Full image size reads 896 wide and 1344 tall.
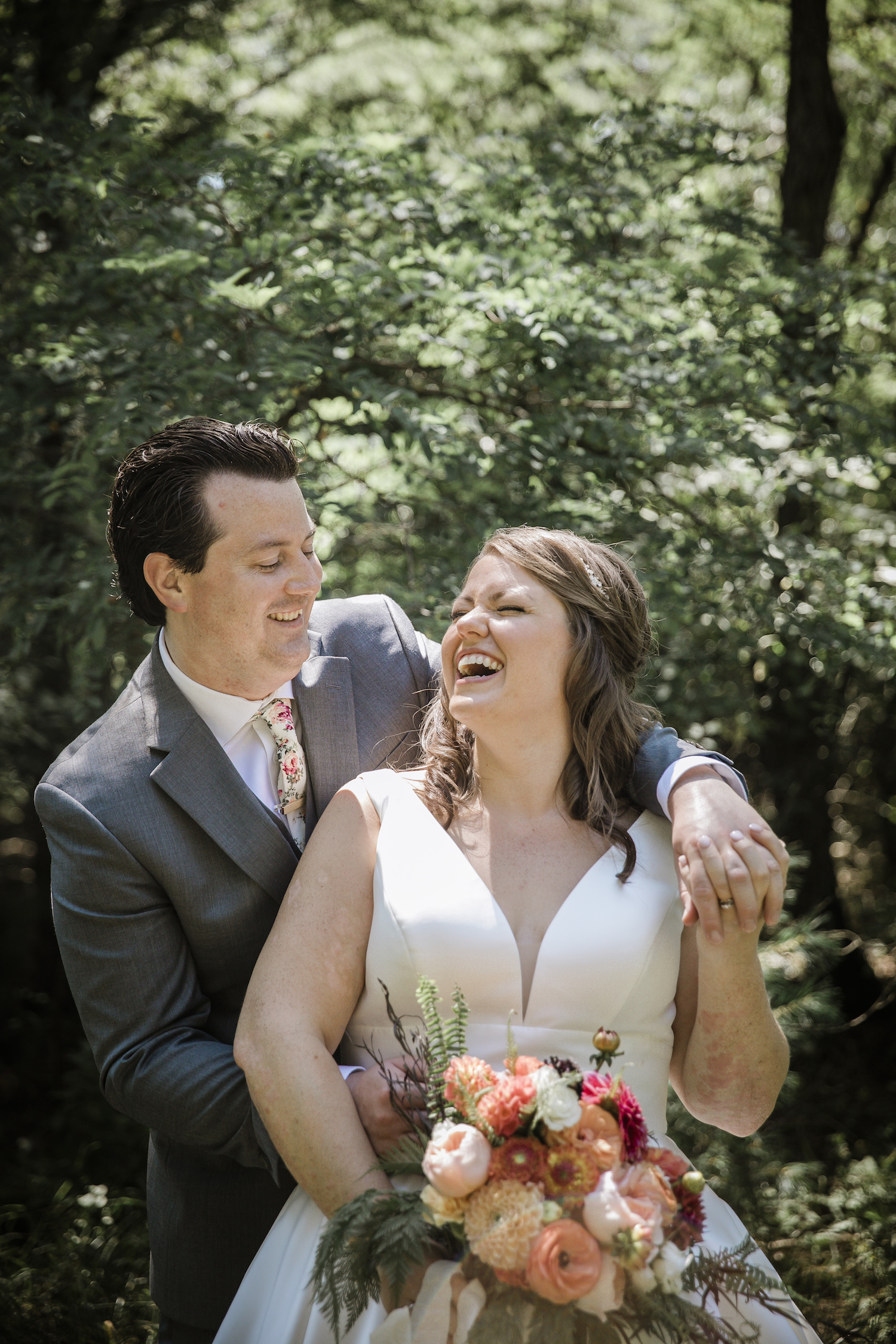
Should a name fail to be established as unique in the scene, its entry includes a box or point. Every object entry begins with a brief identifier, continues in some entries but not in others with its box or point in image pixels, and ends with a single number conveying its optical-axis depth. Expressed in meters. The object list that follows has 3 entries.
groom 2.24
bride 2.05
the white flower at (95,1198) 4.05
